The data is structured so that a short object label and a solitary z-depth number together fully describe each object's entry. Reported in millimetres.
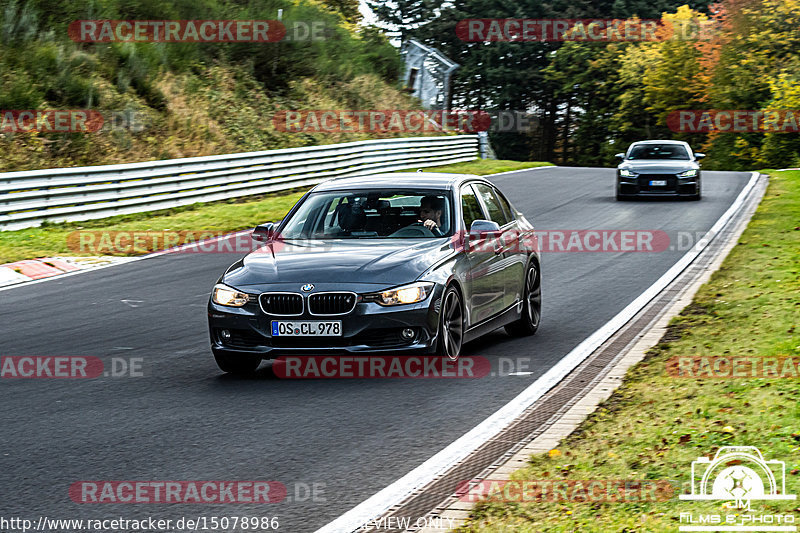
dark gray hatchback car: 53750
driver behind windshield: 19203
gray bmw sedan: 16875
